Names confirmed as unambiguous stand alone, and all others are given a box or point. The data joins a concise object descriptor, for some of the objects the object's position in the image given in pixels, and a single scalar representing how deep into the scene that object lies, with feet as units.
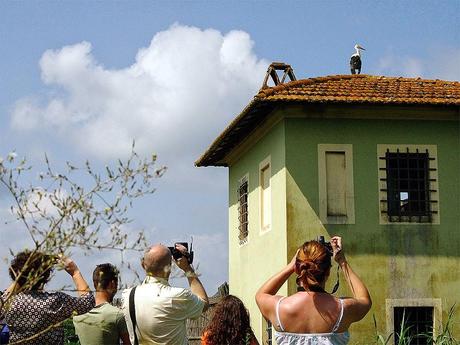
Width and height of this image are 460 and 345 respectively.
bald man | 20.53
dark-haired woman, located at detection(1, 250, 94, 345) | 21.84
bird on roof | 71.41
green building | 59.82
